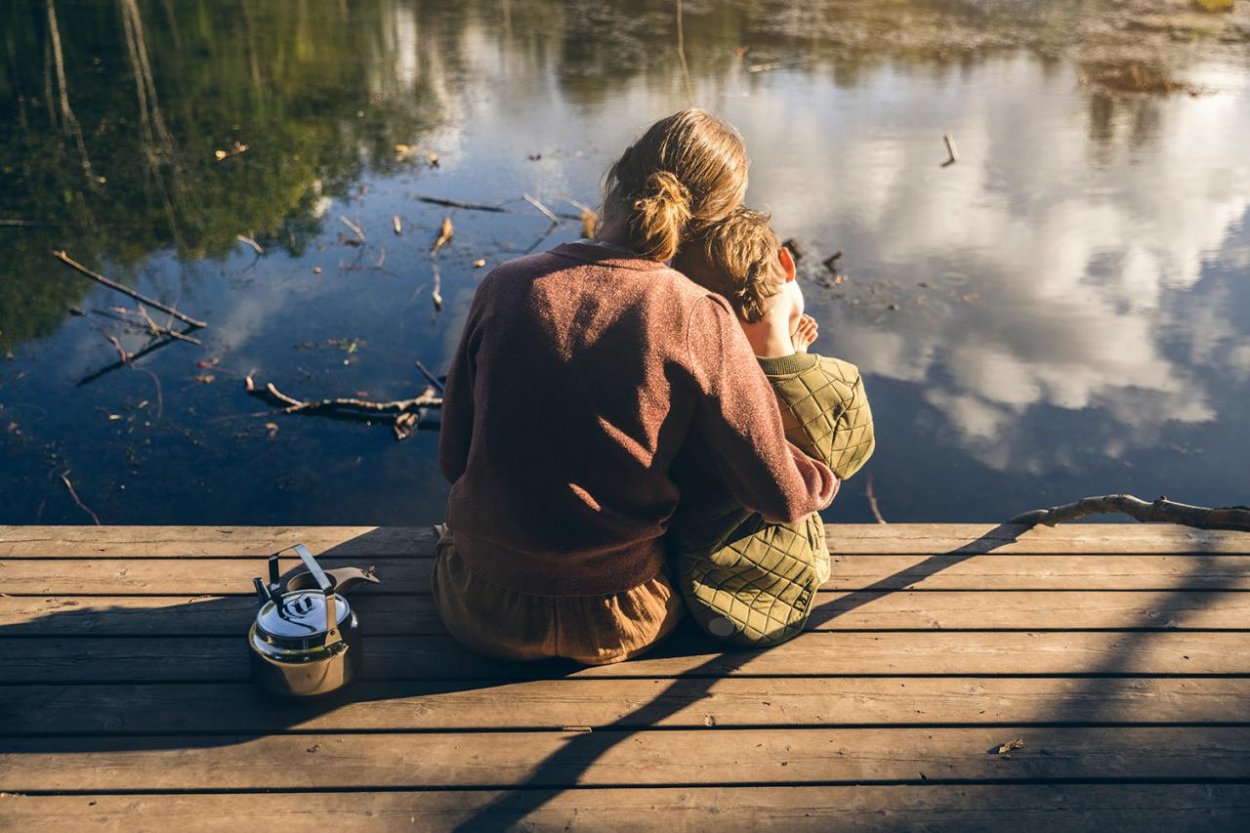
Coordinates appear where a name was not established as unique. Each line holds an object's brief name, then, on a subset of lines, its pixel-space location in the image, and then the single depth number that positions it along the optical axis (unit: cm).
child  211
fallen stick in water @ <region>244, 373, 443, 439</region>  507
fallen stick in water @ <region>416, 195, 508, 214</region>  746
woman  192
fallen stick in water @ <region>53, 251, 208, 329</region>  553
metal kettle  203
